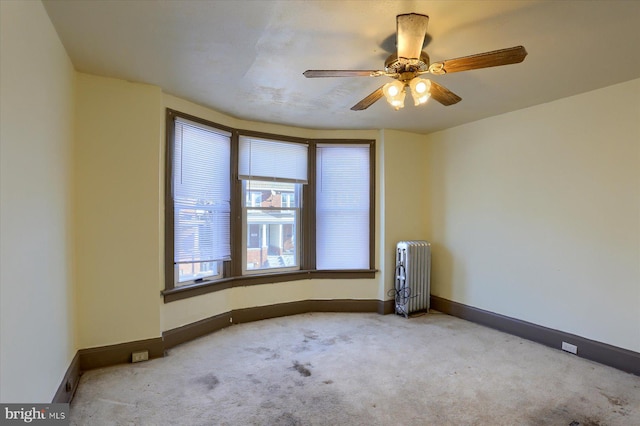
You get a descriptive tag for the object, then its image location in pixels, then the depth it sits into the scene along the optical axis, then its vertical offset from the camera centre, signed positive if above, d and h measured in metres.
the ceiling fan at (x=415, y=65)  1.78 +0.93
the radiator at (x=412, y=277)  4.36 -0.75
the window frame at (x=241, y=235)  3.26 -0.17
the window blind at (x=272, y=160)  4.08 +0.78
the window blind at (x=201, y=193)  3.38 +0.30
